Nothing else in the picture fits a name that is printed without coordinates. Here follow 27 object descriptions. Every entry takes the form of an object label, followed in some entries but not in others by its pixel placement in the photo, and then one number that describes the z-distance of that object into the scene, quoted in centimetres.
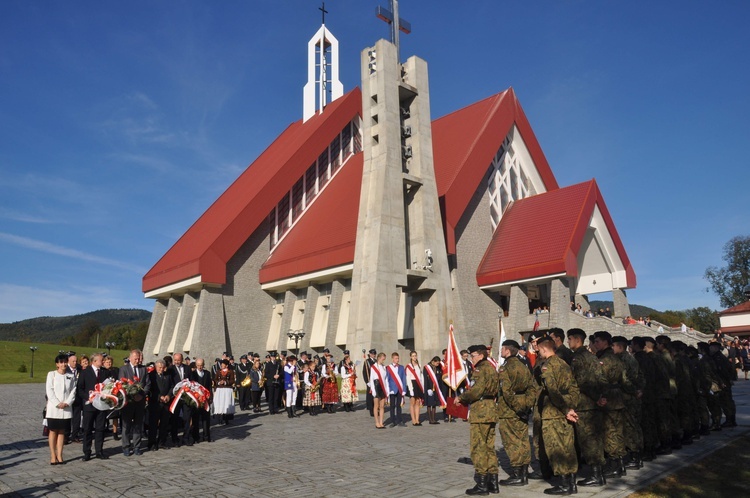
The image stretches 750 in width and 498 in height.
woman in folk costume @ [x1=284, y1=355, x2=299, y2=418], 1538
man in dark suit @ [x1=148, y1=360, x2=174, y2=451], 1046
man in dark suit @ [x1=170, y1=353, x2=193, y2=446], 1089
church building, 2511
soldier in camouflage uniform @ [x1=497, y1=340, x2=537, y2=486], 670
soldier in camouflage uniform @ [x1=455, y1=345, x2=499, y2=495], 645
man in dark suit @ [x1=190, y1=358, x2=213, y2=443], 1112
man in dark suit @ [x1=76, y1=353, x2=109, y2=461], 948
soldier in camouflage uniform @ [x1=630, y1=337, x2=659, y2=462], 838
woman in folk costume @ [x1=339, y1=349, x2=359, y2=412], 1645
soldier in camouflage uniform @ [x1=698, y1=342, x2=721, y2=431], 1038
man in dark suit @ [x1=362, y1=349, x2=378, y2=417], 1458
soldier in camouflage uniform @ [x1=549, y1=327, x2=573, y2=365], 821
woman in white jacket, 885
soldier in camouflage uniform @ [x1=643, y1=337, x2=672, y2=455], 866
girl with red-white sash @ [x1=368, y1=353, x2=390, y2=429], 1300
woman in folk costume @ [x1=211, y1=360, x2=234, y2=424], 1352
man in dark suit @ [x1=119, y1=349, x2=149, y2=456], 999
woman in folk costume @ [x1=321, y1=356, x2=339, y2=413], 1631
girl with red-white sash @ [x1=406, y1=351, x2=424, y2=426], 1336
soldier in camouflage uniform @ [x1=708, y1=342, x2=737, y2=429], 1088
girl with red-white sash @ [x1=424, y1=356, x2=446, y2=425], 1344
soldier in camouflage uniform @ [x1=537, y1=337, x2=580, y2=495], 640
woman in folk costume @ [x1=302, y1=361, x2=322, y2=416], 1600
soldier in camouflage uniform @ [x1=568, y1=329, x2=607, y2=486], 676
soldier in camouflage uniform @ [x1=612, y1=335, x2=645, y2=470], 743
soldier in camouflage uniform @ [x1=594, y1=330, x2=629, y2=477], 705
